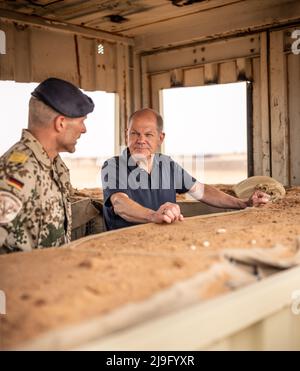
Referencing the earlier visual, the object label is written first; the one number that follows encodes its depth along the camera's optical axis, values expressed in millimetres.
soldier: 2488
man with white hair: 3391
